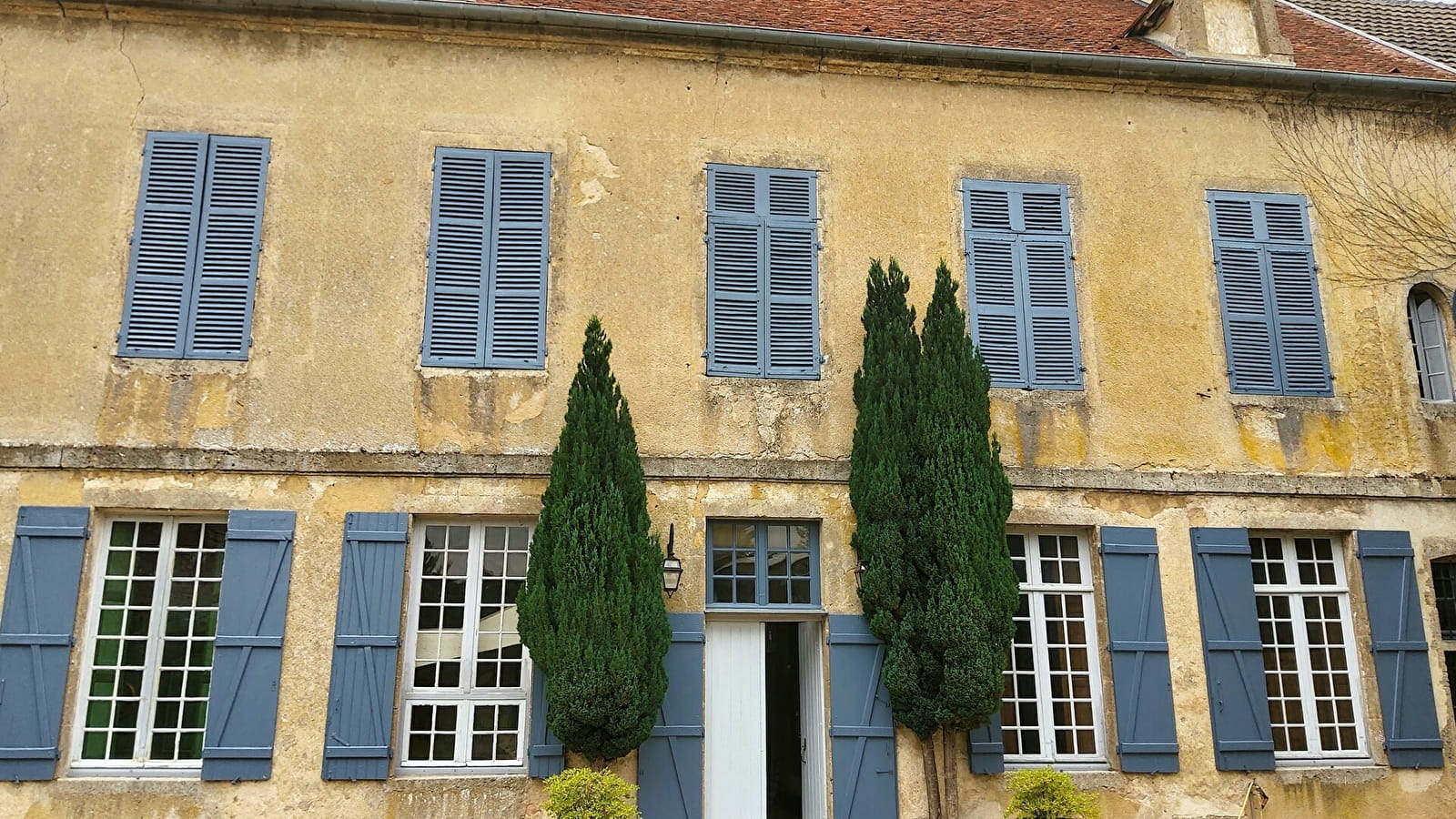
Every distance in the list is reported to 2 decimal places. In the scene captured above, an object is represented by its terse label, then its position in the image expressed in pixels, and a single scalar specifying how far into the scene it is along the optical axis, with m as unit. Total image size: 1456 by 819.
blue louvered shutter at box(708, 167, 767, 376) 8.08
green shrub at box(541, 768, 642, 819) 6.55
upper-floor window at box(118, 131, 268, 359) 7.66
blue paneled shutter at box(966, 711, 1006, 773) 7.58
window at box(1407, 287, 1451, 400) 8.92
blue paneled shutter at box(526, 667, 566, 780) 7.19
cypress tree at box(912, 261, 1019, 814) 7.18
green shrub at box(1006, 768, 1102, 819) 6.97
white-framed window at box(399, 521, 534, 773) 7.40
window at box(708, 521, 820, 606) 7.82
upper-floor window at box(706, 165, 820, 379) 8.10
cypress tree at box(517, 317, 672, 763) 6.84
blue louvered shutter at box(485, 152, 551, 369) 7.89
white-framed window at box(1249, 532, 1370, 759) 8.11
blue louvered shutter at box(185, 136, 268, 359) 7.68
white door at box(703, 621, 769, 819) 7.56
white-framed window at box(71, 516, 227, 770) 7.17
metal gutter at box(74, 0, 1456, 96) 8.09
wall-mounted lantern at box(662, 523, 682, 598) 7.41
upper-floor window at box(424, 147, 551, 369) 7.88
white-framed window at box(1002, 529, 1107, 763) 7.87
